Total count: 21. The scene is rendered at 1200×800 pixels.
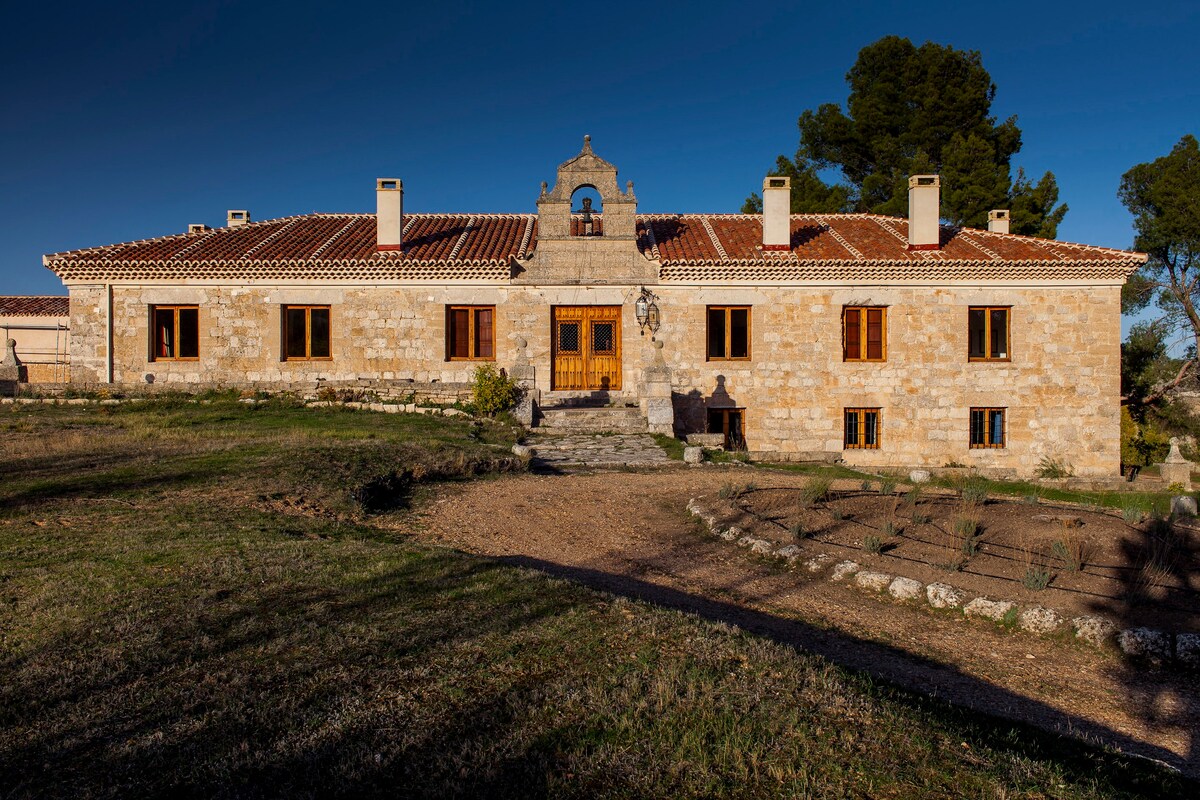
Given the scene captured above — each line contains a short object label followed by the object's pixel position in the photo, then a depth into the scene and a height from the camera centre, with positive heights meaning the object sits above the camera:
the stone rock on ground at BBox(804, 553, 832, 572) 7.41 -1.66
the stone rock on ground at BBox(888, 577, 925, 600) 6.70 -1.72
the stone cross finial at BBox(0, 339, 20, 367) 20.61 +0.92
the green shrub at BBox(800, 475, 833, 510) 9.84 -1.33
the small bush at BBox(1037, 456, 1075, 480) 19.72 -2.10
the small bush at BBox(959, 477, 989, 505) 9.65 -1.34
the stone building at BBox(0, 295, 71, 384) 33.66 +2.61
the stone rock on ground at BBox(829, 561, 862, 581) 7.19 -1.67
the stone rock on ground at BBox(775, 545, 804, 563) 7.72 -1.62
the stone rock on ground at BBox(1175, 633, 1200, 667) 5.39 -1.80
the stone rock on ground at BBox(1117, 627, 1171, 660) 5.47 -1.80
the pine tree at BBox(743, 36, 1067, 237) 28.47 +9.53
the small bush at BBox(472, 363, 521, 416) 17.39 -0.10
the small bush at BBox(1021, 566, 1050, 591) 6.50 -1.59
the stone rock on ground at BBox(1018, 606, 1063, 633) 5.97 -1.78
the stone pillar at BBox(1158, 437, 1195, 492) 19.16 -2.09
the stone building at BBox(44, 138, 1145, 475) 20.28 +1.48
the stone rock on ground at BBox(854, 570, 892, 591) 6.91 -1.70
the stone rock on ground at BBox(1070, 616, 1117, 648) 5.68 -1.77
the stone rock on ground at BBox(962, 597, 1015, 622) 6.22 -1.76
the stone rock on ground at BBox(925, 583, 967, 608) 6.47 -1.72
